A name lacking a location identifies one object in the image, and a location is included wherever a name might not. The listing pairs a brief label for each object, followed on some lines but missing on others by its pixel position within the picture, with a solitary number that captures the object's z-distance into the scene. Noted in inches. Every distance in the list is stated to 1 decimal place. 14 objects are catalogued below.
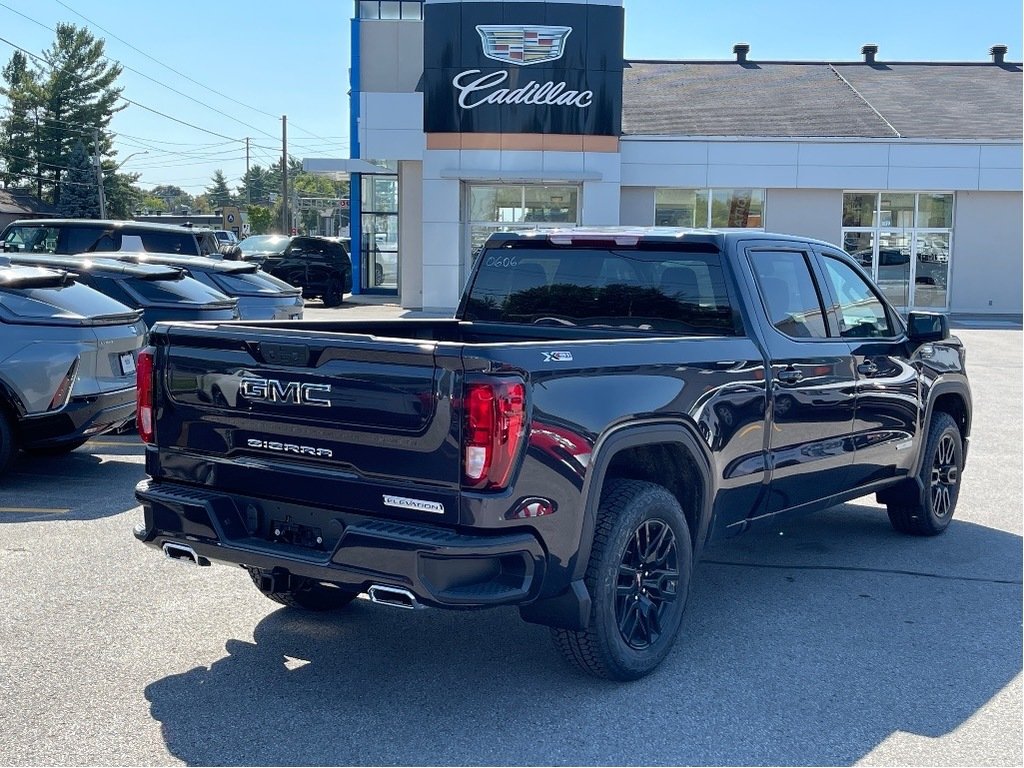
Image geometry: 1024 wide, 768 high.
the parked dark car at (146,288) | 447.2
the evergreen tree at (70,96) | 2935.5
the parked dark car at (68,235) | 649.0
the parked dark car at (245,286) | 554.9
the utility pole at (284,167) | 2593.5
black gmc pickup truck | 161.9
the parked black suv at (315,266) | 1153.4
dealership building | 1031.0
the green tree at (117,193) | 3090.6
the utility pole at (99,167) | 2741.1
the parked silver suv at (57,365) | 328.5
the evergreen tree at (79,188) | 2950.3
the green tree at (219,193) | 6457.2
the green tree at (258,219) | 3708.2
